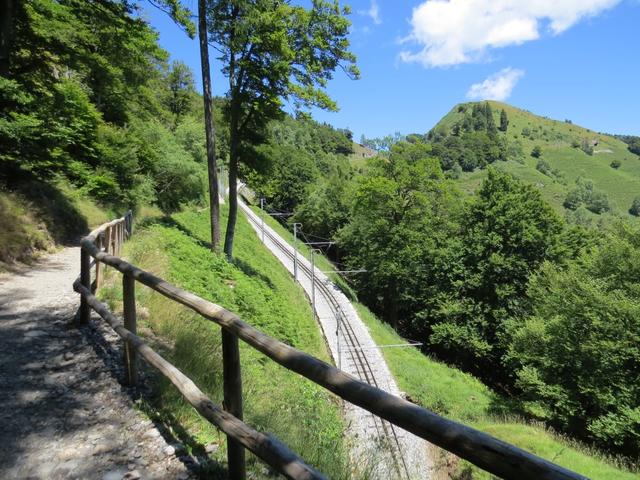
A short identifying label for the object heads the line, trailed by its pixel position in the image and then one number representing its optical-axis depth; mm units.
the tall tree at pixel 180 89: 47688
